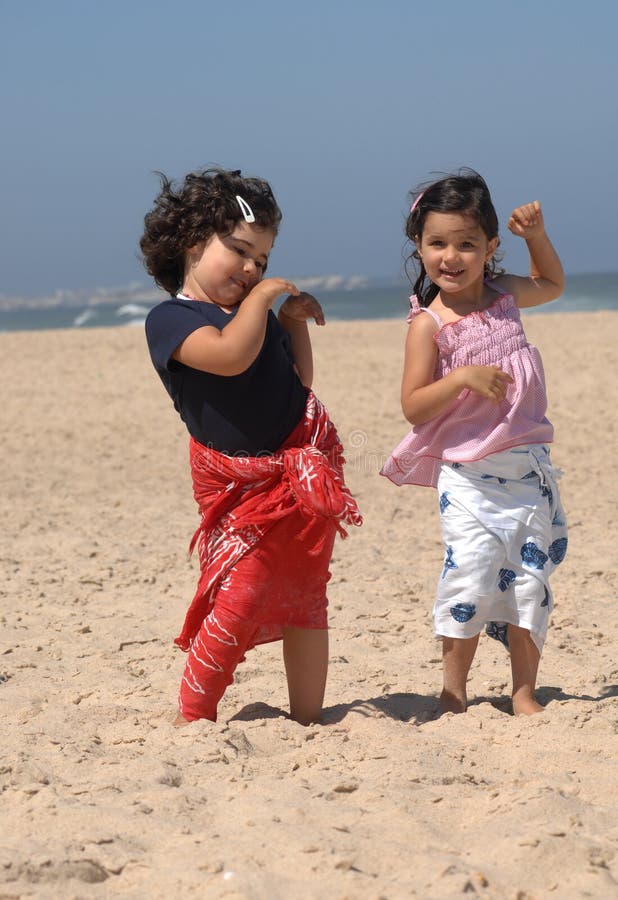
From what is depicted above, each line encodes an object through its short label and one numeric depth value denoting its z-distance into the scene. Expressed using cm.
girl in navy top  625
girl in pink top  646
